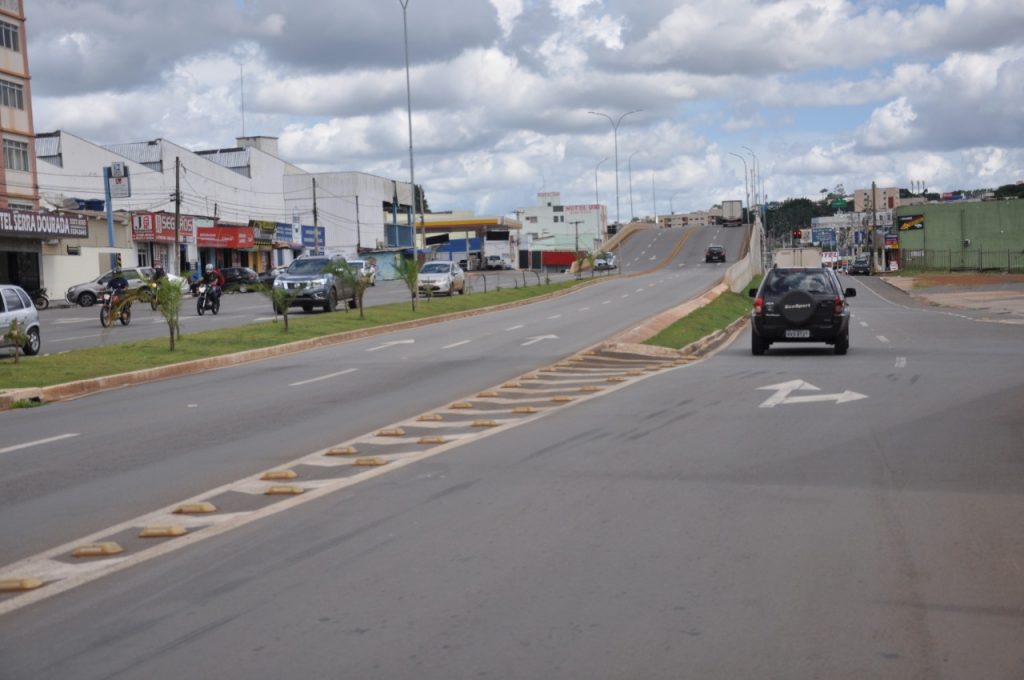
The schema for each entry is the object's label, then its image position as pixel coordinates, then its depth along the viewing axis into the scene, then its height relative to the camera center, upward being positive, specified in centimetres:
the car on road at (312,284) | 3828 -88
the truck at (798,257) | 4628 -76
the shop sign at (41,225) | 5197 +209
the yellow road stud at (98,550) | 747 -185
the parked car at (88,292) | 5284 -112
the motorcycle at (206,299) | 3947 -126
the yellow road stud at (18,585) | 673 -185
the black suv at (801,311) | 2209 -140
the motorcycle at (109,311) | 3334 -136
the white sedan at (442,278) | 5126 -113
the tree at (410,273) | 3784 -62
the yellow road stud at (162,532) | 795 -185
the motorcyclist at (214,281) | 3984 -66
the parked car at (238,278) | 6297 -93
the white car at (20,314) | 2475 -97
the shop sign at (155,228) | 6812 +220
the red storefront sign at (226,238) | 7581 +161
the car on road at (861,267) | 9931 -269
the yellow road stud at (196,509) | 870 -187
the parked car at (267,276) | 6228 -92
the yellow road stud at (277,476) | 1006 -189
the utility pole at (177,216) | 6380 +265
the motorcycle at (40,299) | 5163 -134
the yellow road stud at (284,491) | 933 -188
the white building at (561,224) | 15488 +338
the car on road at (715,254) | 8544 -90
